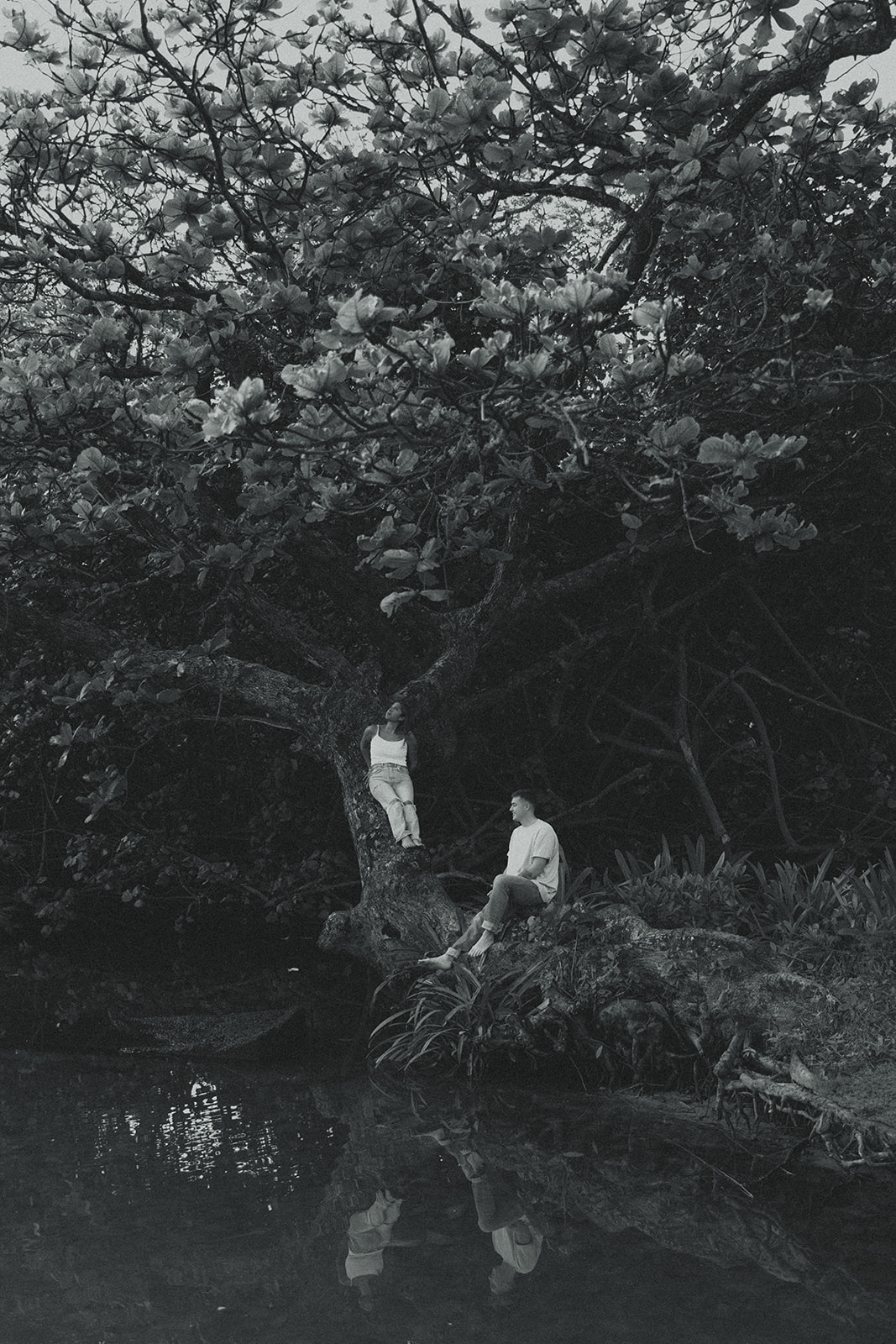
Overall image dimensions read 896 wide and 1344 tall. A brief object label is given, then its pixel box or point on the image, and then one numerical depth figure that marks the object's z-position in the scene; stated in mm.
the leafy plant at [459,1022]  8078
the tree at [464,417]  7070
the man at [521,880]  8586
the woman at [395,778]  9875
